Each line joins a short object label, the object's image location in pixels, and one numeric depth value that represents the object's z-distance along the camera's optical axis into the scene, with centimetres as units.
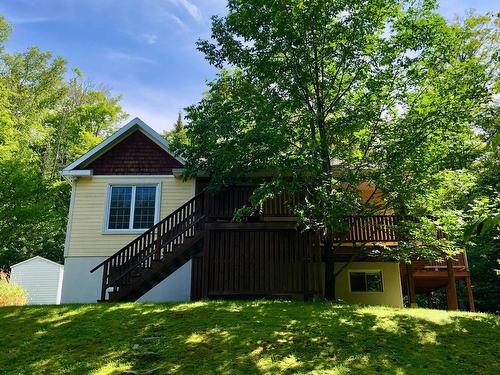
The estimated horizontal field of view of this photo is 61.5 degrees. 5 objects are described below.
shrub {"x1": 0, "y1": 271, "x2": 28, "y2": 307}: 1339
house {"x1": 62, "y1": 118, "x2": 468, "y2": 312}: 1275
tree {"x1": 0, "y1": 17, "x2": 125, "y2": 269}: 2297
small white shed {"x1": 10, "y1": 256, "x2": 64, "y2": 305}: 2328
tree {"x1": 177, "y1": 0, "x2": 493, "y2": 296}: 1140
